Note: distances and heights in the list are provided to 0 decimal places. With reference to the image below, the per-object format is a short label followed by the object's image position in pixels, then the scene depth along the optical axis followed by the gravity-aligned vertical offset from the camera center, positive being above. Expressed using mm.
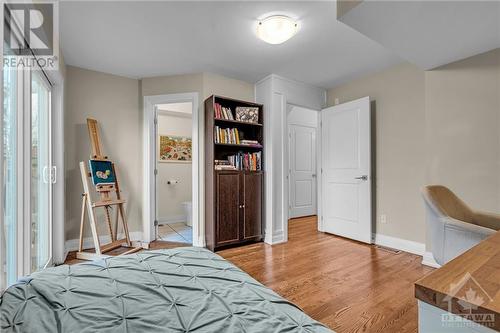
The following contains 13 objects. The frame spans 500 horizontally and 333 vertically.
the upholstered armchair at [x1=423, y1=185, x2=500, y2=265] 1631 -422
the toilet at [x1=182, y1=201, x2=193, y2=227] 4687 -849
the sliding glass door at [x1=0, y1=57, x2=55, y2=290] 1539 -30
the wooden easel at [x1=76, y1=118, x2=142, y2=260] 2890 -435
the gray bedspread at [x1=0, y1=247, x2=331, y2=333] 736 -472
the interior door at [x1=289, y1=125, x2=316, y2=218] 5309 -78
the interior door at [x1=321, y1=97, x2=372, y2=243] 3430 -57
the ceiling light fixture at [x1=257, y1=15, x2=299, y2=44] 2135 +1246
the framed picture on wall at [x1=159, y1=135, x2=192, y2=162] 4918 +398
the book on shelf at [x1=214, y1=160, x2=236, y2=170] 3274 +32
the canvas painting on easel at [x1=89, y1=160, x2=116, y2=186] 3014 -48
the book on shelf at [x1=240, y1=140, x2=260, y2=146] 3539 +365
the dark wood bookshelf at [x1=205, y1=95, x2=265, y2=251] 3207 -338
